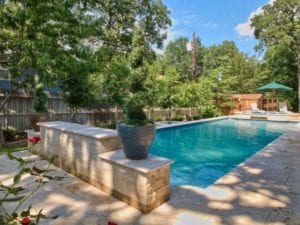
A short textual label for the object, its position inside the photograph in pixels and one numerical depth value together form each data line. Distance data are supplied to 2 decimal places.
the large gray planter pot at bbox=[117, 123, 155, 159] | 2.88
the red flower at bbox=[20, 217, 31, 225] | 1.00
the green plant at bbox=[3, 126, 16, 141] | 7.12
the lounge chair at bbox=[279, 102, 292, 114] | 17.49
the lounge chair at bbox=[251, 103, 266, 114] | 17.24
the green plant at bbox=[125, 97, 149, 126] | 2.94
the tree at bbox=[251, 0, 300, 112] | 18.00
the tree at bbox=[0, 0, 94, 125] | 4.77
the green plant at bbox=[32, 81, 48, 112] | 7.30
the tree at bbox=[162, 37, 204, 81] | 35.78
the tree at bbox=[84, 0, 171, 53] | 15.36
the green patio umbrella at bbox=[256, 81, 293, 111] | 15.91
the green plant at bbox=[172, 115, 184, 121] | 13.52
